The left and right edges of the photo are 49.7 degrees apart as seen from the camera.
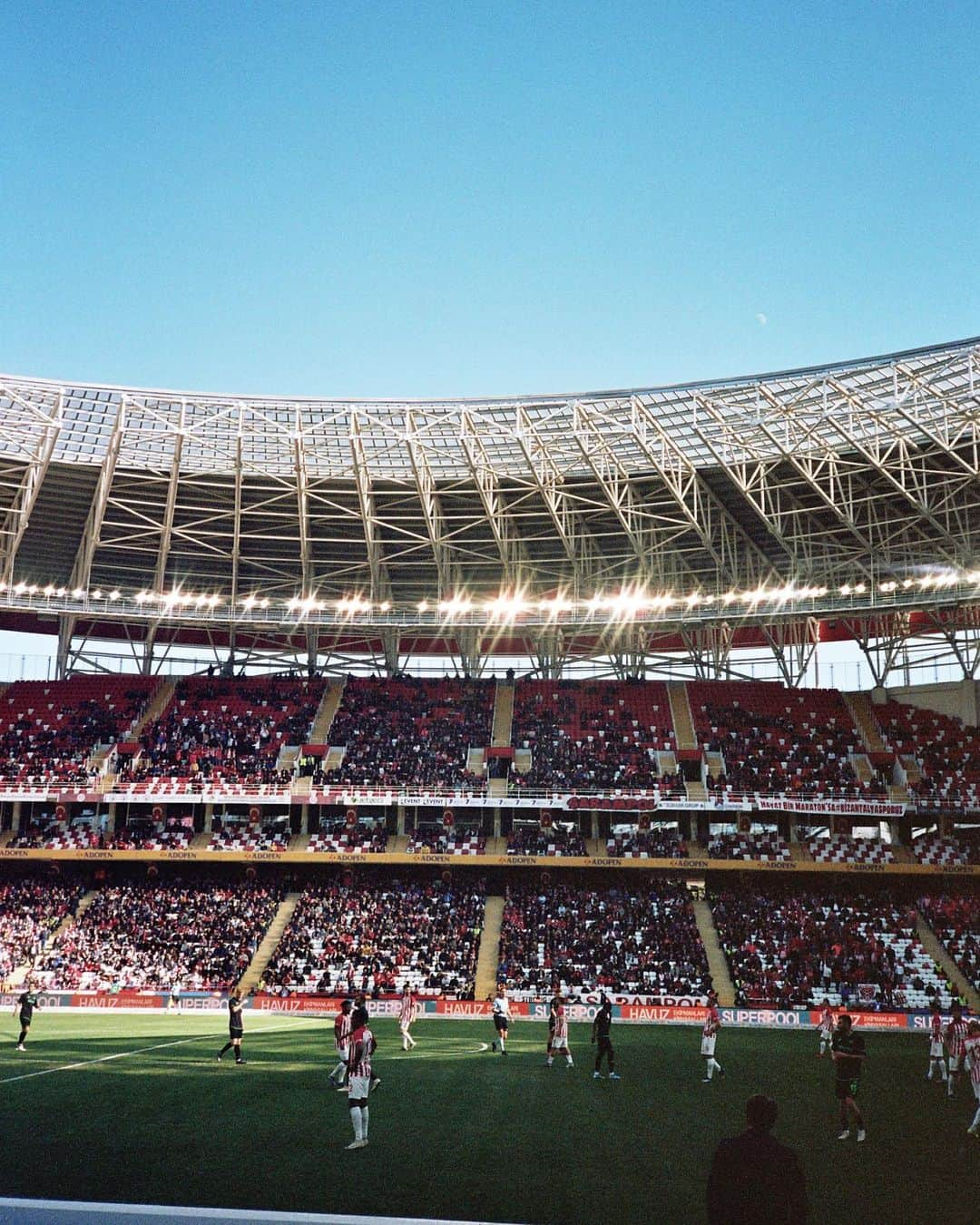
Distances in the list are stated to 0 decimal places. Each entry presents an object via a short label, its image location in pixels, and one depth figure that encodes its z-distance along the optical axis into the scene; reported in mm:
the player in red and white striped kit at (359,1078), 14945
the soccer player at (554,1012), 24422
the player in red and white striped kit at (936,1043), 24172
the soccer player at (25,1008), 26031
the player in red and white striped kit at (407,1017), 27562
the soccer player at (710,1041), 22906
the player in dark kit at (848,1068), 16594
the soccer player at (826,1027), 28672
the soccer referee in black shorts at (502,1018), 26469
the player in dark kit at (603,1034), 22938
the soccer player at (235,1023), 23250
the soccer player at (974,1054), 17125
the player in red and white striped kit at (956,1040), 22406
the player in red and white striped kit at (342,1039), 20875
